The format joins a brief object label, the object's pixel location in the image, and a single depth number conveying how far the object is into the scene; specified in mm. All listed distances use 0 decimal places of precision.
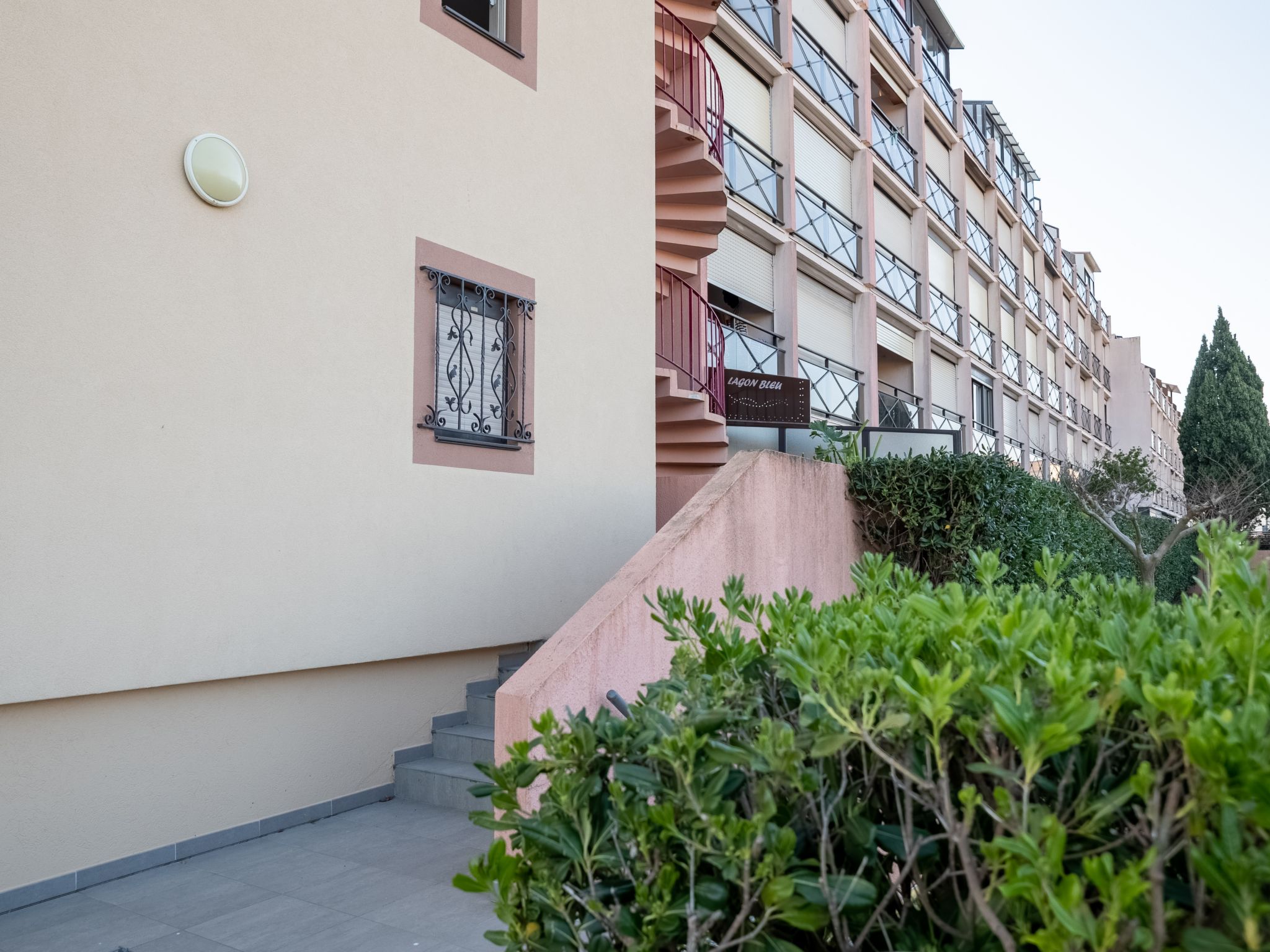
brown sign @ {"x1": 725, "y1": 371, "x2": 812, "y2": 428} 12750
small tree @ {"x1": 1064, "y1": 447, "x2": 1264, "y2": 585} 11938
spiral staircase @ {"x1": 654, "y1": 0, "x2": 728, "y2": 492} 9586
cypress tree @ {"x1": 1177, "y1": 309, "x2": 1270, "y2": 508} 37781
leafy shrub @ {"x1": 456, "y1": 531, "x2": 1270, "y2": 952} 1218
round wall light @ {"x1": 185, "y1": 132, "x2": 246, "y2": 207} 5020
